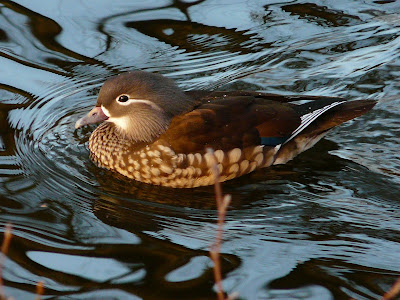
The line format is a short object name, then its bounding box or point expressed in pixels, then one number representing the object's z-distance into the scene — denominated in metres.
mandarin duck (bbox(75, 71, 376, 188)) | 12.13
